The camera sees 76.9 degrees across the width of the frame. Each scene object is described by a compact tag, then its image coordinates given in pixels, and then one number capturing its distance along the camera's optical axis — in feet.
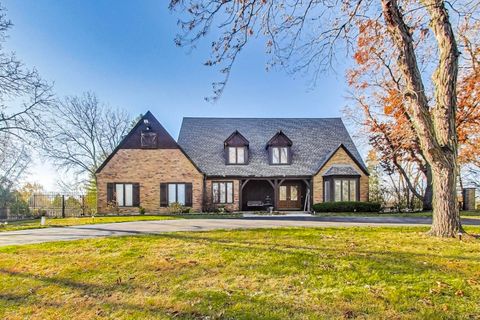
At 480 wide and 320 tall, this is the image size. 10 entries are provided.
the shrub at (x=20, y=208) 66.90
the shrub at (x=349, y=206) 66.33
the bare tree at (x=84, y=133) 94.63
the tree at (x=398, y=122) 59.26
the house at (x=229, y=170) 69.36
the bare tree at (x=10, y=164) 50.62
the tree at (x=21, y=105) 45.65
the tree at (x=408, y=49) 21.81
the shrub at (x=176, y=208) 67.36
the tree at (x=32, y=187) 119.48
